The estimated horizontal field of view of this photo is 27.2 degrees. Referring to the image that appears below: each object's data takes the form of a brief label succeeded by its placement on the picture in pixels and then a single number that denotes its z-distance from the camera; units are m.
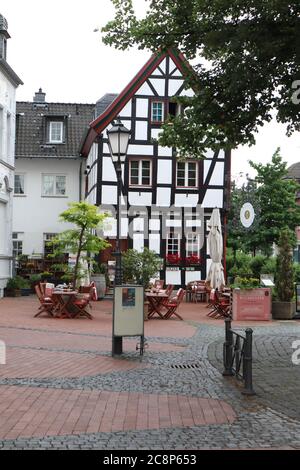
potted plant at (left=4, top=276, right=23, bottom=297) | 24.23
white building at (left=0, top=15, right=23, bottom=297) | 23.67
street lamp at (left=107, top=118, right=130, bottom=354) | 11.58
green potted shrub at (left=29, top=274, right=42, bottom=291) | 26.80
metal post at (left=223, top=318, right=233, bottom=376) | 9.10
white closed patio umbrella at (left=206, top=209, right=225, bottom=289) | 20.97
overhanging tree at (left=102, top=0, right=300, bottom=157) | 8.54
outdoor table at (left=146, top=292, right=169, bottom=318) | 17.02
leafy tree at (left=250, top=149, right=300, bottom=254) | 39.50
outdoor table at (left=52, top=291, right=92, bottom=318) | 16.73
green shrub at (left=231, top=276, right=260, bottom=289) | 16.98
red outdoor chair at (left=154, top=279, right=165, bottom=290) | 20.85
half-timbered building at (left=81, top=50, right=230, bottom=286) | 26.88
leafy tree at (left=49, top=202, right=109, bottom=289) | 18.84
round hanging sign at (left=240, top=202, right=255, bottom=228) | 22.54
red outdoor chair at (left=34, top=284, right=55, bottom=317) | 17.05
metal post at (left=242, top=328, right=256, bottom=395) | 7.81
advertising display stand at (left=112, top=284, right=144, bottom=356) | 10.64
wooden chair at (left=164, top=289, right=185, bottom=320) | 17.11
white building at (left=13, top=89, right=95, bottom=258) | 33.03
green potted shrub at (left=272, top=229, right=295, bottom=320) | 17.64
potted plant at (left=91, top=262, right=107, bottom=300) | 24.28
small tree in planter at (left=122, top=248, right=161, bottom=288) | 18.67
